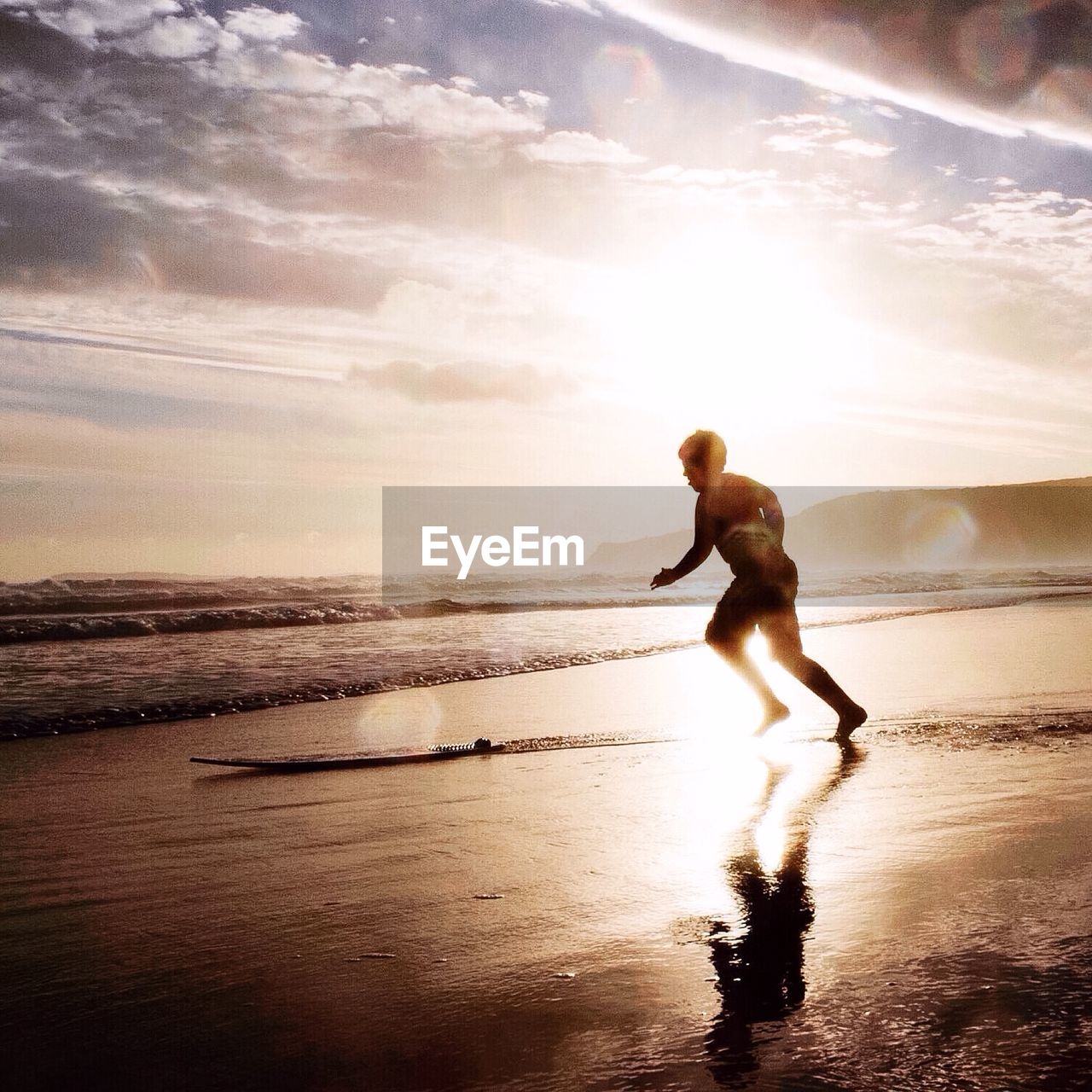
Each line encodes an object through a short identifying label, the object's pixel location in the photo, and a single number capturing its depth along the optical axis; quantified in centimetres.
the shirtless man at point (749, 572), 639
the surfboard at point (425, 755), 587
